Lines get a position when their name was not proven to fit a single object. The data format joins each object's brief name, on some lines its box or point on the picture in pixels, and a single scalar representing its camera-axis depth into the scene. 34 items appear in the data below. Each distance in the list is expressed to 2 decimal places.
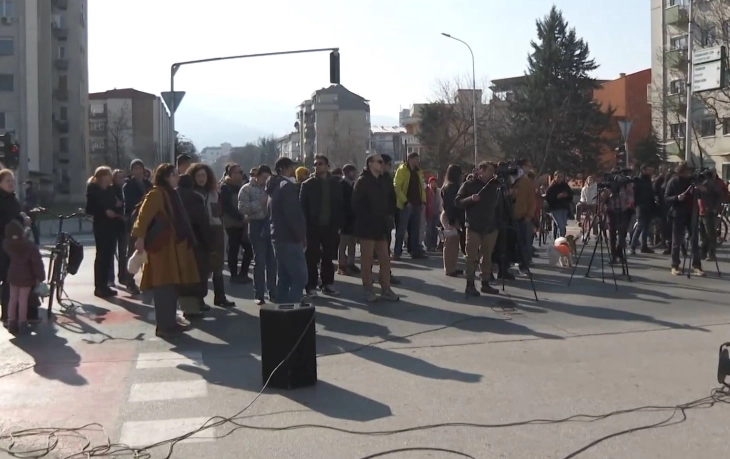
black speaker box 7.05
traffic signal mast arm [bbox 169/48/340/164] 25.99
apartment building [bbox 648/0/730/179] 38.53
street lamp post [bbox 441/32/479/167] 44.50
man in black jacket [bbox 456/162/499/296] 11.45
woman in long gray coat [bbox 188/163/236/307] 11.15
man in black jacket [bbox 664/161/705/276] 13.64
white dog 15.17
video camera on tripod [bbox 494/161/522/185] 11.62
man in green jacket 15.85
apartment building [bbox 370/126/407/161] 131.38
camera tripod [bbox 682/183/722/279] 13.14
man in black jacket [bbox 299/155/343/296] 11.90
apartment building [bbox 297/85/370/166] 109.50
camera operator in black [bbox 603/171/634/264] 13.01
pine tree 54.69
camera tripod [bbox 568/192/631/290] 13.15
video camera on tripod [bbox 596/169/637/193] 12.80
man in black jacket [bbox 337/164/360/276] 13.97
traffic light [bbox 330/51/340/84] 26.77
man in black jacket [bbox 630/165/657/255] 17.03
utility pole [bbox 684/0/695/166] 28.75
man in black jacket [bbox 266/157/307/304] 9.98
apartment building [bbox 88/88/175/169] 93.88
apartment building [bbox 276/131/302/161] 148.38
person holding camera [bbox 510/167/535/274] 14.05
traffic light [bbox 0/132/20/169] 21.31
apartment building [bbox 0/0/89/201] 61.28
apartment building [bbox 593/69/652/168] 69.50
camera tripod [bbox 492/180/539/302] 11.70
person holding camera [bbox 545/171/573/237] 16.58
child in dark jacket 9.49
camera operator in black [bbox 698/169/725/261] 13.78
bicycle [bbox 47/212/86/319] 11.12
